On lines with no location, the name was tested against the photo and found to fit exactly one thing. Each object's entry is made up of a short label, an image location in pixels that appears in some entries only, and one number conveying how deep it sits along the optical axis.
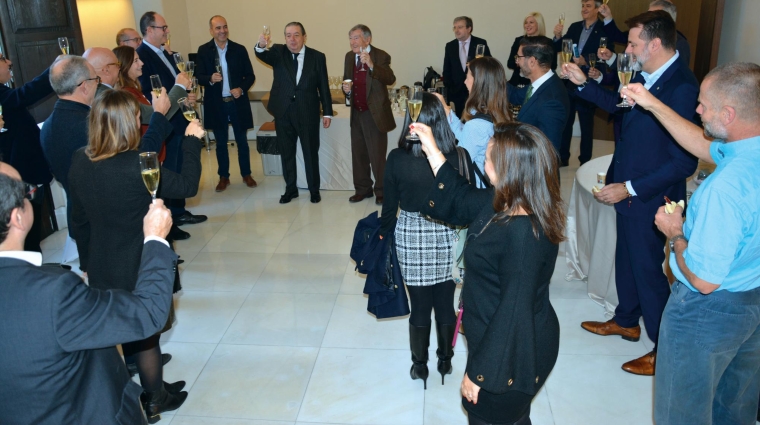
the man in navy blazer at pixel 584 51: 6.73
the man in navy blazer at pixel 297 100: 6.10
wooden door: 5.20
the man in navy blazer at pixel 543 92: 3.51
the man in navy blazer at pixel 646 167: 2.98
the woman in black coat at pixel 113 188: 2.62
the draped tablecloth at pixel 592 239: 3.87
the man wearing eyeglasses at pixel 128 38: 5.34
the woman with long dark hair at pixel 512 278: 1.89
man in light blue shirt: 1.96
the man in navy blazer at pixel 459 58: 7.23
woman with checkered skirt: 2.90
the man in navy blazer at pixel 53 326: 1.55
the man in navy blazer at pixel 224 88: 6.52
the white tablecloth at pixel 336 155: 6.61
